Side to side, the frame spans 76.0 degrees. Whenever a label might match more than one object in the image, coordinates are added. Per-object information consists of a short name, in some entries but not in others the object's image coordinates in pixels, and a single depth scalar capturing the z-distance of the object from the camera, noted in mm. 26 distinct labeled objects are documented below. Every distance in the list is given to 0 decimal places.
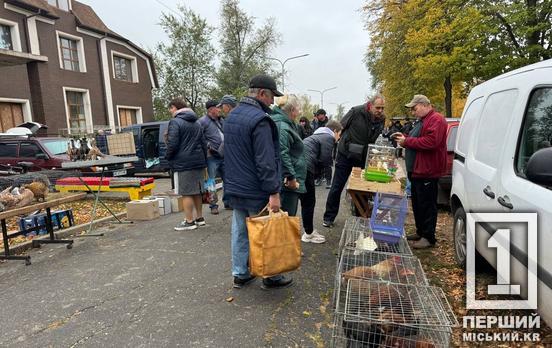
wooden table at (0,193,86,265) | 4164
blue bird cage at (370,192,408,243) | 3545
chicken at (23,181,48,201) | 4836
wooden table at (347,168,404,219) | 4043
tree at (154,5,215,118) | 29234
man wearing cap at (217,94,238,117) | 5930
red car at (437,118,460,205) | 6066
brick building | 16297
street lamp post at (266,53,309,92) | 31500
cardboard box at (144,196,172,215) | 6773
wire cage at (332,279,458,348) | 2096
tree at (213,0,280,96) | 33000
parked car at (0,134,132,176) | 9469
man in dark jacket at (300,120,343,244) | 4637
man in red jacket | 4211
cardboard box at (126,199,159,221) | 6441
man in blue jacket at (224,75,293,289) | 3115
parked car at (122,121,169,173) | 12461
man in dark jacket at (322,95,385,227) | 5012
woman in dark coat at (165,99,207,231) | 5305
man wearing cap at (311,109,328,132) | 9586
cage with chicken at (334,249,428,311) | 2648
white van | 2156
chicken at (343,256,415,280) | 2653
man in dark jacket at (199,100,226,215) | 6168
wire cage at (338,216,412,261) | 3414
